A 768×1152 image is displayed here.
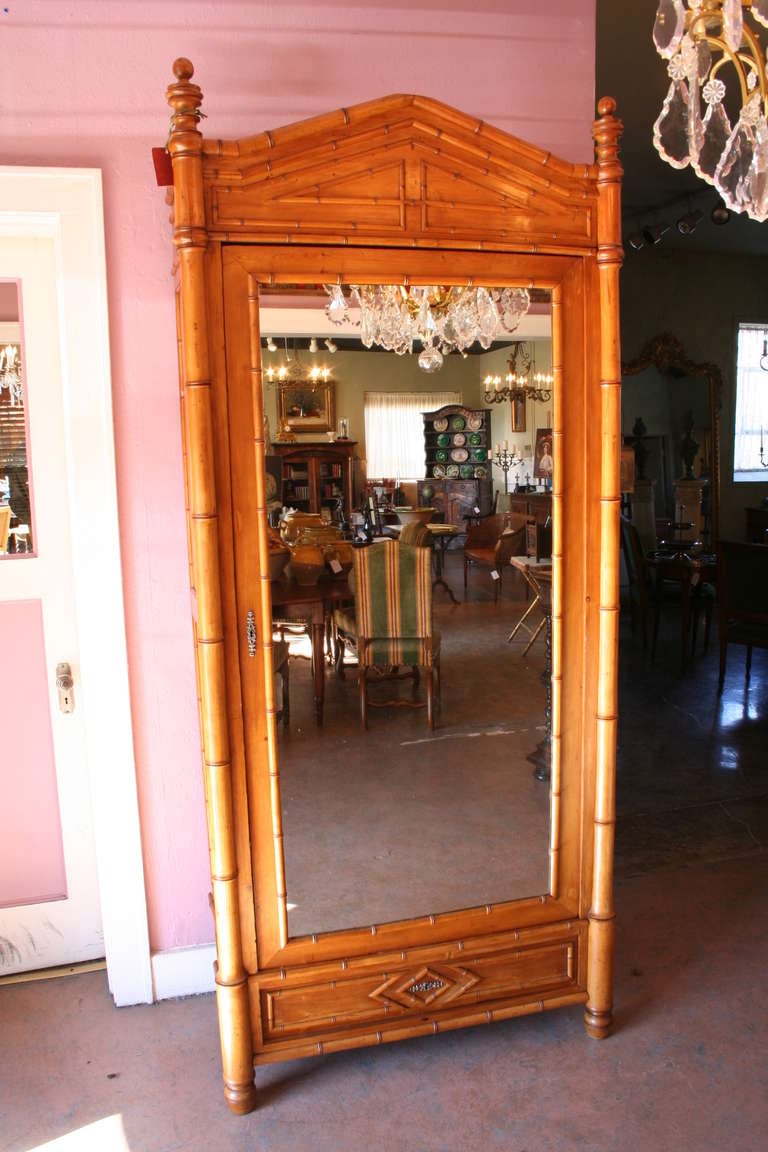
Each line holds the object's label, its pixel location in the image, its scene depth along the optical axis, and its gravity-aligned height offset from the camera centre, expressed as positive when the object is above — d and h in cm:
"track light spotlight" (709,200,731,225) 611 +176
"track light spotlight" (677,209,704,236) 619 +175
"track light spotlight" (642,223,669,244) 647 +174
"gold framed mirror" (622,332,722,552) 791 +49
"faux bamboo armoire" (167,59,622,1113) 190 -10
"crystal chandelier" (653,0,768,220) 162 +71
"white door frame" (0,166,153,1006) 225 -15
